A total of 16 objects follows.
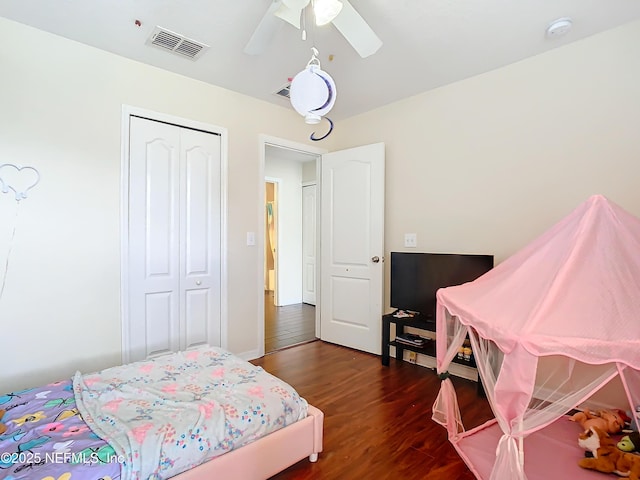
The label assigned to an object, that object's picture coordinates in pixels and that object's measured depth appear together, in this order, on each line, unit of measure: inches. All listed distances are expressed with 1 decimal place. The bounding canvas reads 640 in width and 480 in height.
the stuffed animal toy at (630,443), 67.6
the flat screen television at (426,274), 106.0
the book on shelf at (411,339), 119.1
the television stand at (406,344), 112.4
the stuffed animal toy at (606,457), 62.6
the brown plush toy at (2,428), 54.8
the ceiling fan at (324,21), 60.9
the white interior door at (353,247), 135.9
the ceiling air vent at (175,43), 91.3
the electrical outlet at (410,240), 130.9
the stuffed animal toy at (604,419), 75.5
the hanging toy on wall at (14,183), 84.3
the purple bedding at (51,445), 45.6
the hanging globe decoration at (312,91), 64.6
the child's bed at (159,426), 48.4
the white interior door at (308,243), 238.2
